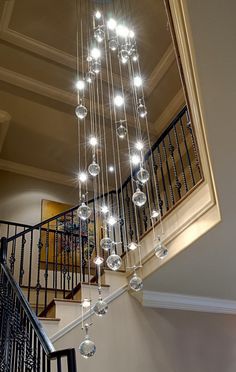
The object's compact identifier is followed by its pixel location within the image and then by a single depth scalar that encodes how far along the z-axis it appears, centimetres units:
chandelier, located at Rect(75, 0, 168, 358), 277
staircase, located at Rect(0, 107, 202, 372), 286
